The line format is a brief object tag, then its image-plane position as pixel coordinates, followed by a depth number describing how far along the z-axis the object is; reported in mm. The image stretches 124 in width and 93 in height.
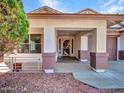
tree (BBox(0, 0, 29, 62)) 3032
